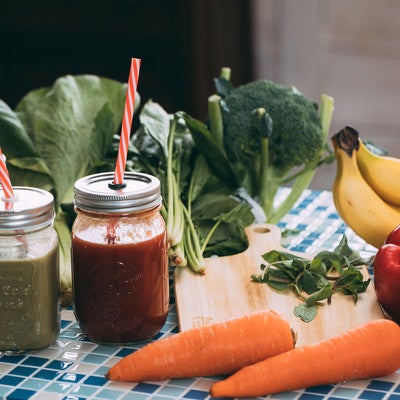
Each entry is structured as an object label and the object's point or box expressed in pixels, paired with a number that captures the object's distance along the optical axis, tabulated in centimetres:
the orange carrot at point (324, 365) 105
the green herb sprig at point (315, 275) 117
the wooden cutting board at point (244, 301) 114
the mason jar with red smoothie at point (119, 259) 109
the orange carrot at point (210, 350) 107
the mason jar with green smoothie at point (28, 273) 108
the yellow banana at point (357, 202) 129
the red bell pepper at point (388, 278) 113
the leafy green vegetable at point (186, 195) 127
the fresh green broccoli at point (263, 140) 139
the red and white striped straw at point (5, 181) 109
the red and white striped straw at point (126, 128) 110
